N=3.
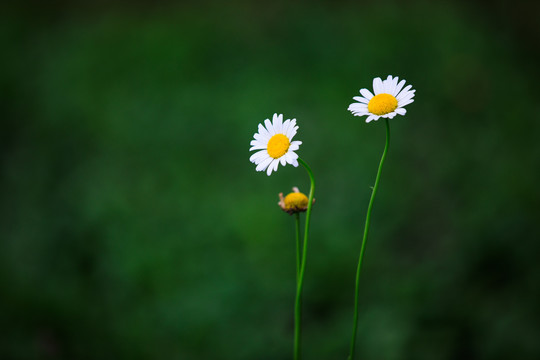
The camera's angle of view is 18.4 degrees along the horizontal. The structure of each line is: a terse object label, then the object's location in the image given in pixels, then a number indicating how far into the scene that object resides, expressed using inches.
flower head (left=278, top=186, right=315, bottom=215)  38.5
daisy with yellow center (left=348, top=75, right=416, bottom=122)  37.6
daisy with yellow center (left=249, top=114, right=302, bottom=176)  37.8
